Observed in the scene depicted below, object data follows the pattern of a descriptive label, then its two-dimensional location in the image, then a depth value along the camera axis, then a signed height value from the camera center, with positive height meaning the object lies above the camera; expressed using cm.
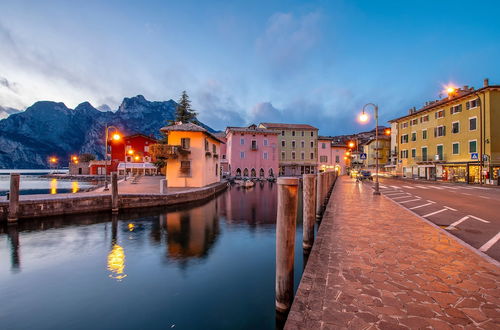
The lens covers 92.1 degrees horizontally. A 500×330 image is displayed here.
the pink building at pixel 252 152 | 5528 +391
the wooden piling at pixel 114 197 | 1738 -203
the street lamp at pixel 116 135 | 2186 +315
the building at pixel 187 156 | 2645 +145
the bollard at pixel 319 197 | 1348 -166
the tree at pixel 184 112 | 4238 +1024
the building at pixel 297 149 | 6012 +494
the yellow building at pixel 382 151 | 6569 +495
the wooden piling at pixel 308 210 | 845 -145
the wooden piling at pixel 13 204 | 1352 -198
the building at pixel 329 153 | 6131 +398
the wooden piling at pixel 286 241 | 476 -145
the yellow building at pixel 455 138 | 3092 +465
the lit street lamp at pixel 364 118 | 1831 +385
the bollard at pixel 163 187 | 1972 -147
